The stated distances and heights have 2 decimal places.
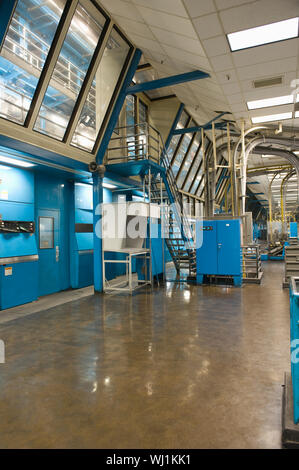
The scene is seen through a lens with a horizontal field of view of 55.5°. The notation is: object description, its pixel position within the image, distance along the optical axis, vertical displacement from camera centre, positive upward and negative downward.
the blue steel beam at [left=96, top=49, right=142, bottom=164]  7.53 +3.36
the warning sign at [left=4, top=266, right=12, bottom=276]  5.83 -0.68
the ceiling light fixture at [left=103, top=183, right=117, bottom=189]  9.10 +1.67
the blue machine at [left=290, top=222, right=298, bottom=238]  10.20 +0.12
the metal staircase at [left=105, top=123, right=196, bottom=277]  9.02 +1.06
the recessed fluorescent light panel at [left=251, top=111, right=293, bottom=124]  7.78 +3.28
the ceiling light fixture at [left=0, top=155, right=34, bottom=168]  5.86 +1.64
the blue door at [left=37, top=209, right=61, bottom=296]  7.26 -0.36
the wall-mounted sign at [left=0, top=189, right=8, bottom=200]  5.98 +0.94
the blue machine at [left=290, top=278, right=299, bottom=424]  1.96 -0.81
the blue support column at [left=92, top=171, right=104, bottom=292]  7.48 +0.14
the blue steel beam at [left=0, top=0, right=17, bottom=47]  4.52 +3.60
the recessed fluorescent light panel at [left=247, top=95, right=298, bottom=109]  6.70 +3.23
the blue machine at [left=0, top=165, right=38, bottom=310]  5.89 -0.05
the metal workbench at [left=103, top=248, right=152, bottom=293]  7.21 -1.28
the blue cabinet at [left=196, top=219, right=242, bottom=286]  7.87 -0.41
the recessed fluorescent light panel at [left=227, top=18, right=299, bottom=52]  4.36 +3.20
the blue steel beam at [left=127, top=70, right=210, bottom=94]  6.41 +3.84
